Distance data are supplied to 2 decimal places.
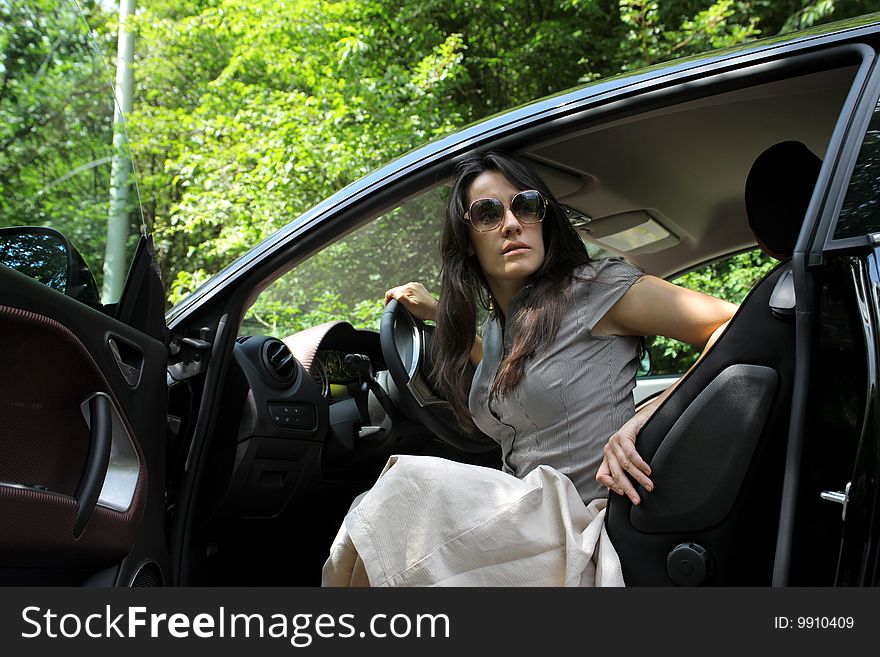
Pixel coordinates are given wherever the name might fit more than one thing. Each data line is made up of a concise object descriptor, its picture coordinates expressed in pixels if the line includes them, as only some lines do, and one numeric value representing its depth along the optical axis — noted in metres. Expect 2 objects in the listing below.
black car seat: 1.40
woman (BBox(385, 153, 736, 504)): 1.80
